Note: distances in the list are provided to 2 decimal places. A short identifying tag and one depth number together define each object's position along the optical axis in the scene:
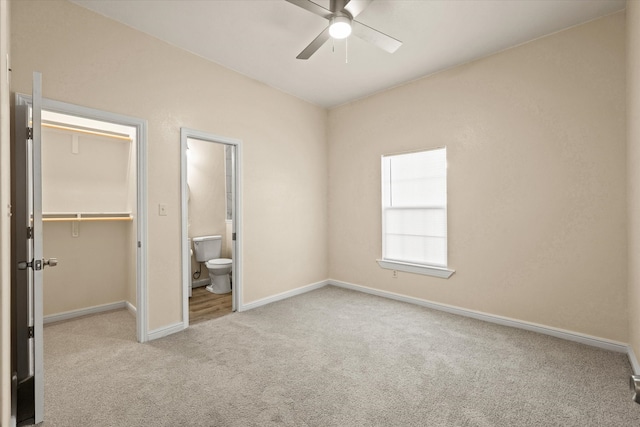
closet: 3.41
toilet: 4.44
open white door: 1.77
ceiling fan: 2.15
